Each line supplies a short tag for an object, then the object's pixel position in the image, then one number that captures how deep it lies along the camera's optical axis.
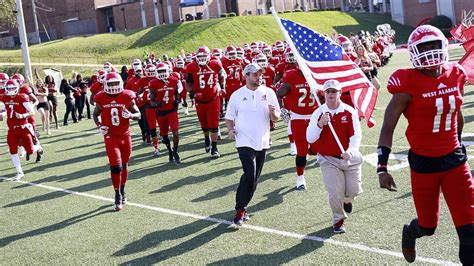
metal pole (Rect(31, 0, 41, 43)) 75.00
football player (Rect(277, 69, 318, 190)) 9.01
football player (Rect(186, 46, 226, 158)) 12.68
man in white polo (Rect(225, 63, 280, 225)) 7.31
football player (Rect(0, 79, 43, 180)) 12.34
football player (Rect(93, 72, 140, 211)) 8.99
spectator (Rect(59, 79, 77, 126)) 21.41
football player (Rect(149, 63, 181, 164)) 12.28
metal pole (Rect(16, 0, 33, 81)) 28.47
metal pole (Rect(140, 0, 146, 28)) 74.94
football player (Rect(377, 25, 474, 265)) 4.66
